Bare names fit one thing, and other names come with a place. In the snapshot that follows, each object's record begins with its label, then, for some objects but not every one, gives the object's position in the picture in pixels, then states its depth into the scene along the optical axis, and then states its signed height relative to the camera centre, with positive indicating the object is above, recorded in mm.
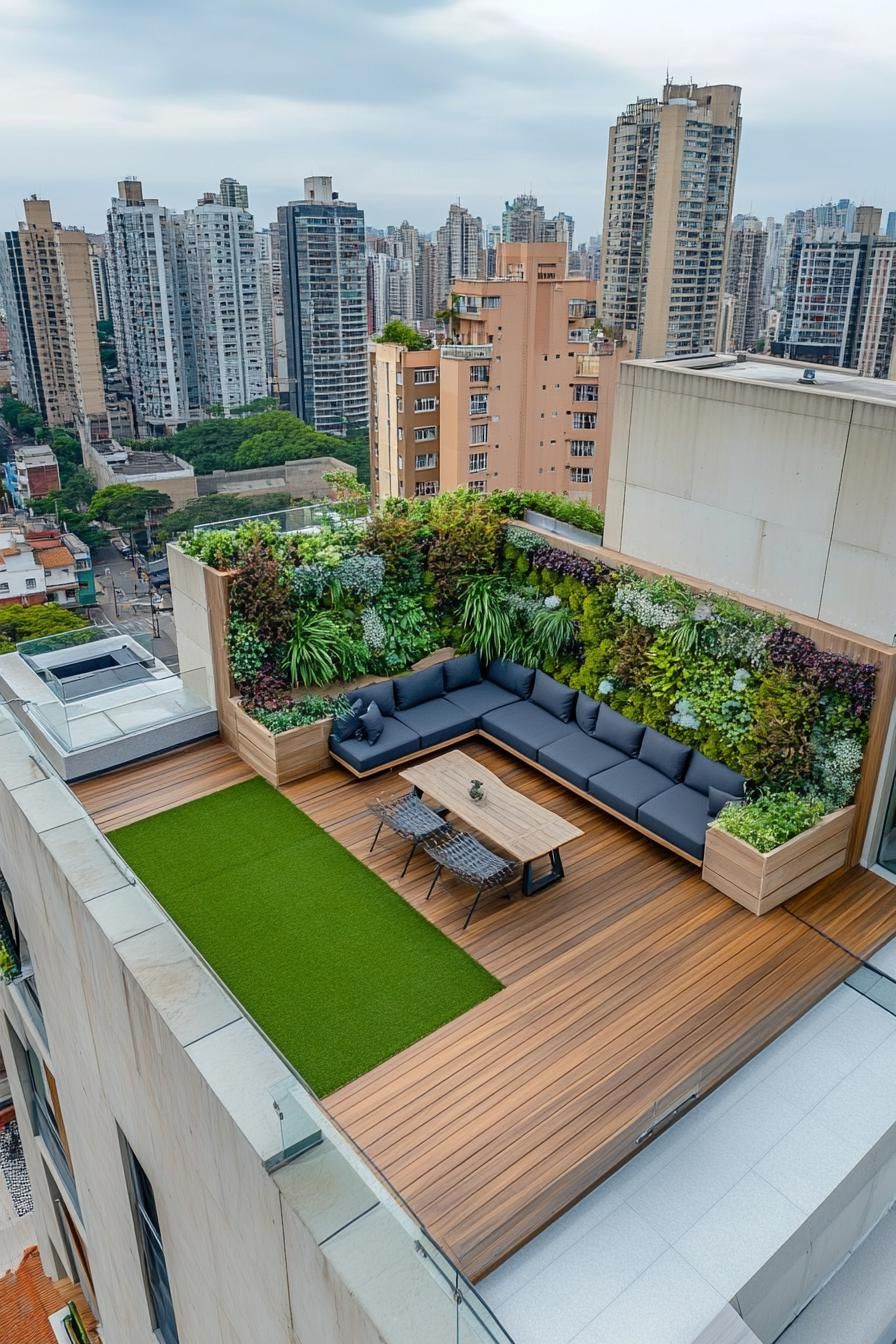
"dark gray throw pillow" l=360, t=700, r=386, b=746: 8062 -3552
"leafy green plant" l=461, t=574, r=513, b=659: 9062 -2959
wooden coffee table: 6430 -3599
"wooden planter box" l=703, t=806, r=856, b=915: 6332 -3796
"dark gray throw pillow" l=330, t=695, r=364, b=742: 8117 -3594
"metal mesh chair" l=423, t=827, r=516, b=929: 6281 -3750
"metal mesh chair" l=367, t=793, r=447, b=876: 6691 -3688
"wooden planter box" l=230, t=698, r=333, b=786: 7887 -3741
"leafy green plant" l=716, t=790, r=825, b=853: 6410 -3508
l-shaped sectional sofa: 7148 -3687
